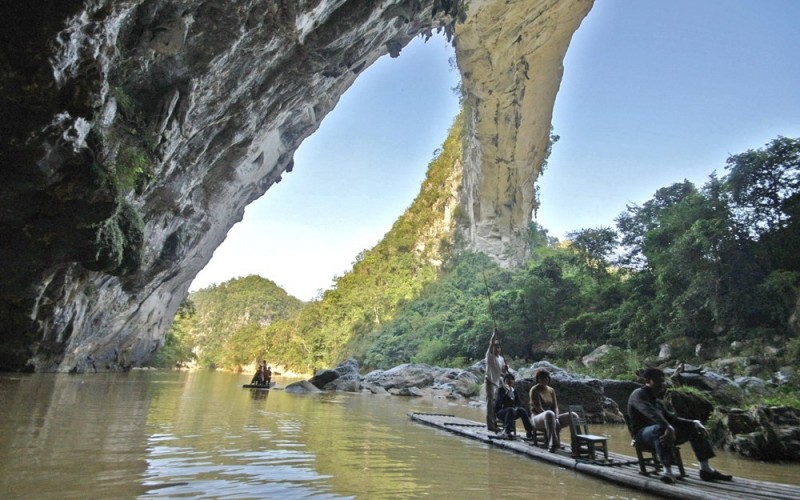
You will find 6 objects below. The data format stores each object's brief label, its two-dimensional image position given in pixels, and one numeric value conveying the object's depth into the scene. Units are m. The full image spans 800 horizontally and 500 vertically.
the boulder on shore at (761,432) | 6.69
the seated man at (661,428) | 4.43
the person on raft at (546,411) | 6.20
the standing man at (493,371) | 8.17
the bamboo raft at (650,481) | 3.95
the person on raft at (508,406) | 7.53
